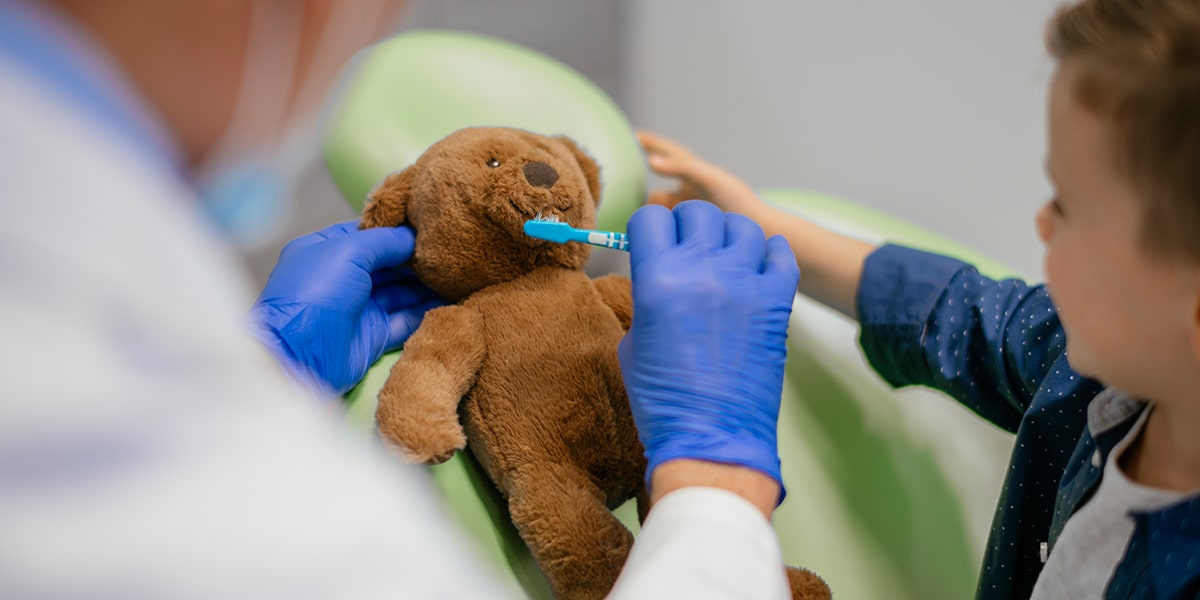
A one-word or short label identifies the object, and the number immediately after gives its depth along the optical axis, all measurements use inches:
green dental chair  37.6
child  19.9
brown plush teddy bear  27.5
